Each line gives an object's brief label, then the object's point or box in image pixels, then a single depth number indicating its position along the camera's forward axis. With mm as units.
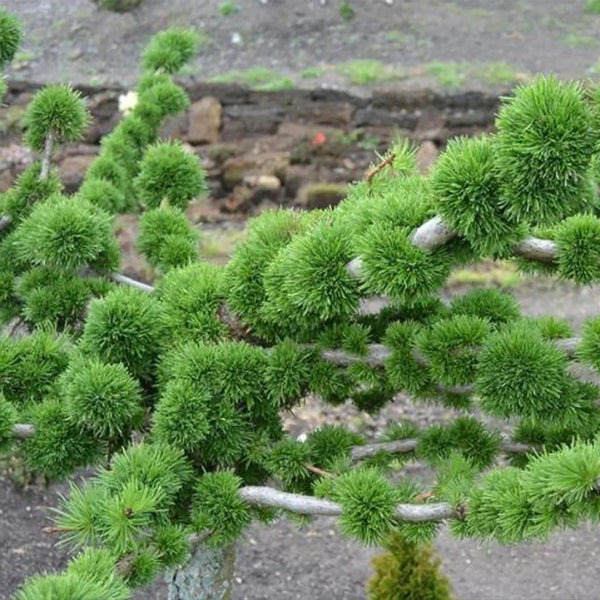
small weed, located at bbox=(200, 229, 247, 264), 7781
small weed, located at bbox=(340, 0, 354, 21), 10461
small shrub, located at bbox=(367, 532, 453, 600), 3688
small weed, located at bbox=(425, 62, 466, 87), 9492
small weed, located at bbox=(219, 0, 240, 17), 10453
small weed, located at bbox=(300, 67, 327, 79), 9641
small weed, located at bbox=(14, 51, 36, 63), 9836
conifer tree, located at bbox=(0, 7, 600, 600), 1821
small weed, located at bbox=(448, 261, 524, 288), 7586
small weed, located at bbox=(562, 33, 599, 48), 10001
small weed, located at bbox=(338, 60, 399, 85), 9602
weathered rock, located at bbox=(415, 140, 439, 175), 8661
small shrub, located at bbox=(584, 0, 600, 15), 10641
